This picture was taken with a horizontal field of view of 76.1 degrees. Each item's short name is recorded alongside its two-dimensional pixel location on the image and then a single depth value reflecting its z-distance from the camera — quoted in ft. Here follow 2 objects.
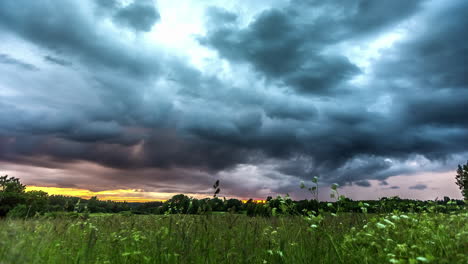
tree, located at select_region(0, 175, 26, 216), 92.94
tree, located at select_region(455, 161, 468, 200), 140.17
